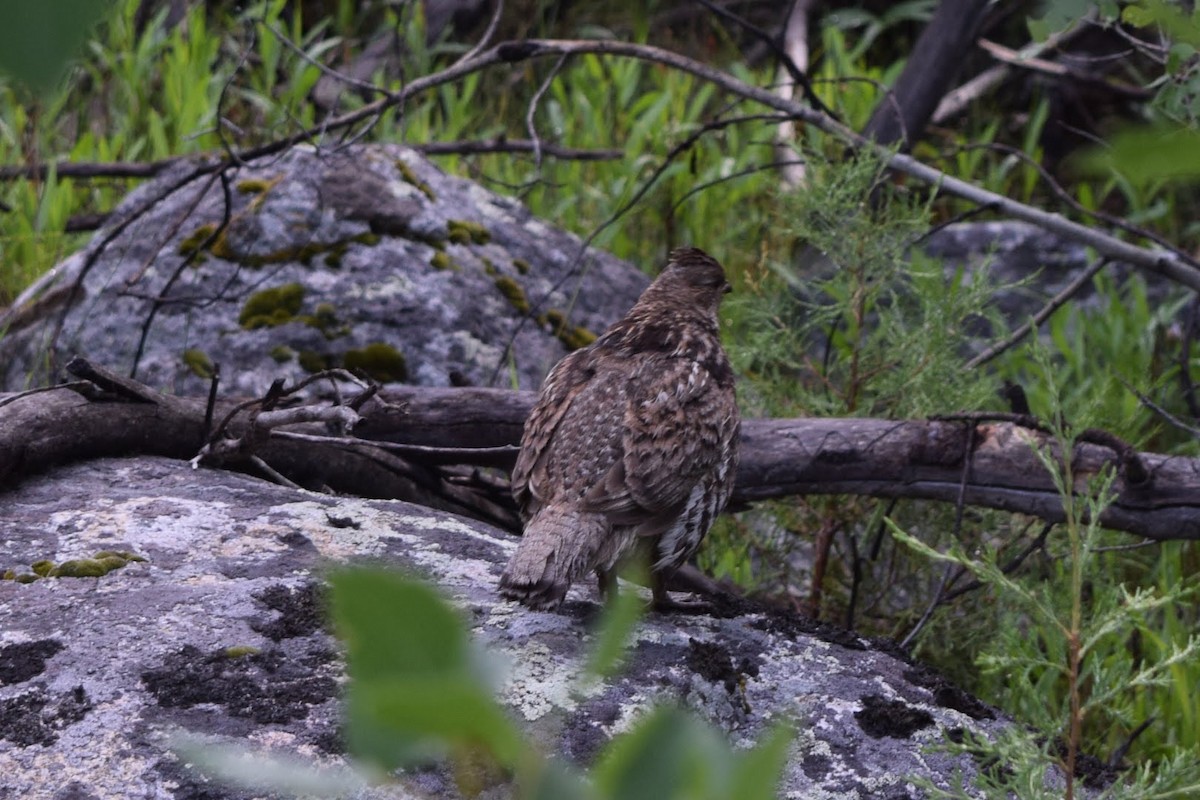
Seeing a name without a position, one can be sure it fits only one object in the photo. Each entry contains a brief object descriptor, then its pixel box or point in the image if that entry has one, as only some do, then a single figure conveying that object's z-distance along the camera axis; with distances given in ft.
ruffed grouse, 21.43
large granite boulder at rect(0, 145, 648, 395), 33.40
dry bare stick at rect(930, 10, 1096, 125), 56.65
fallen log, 23.84
